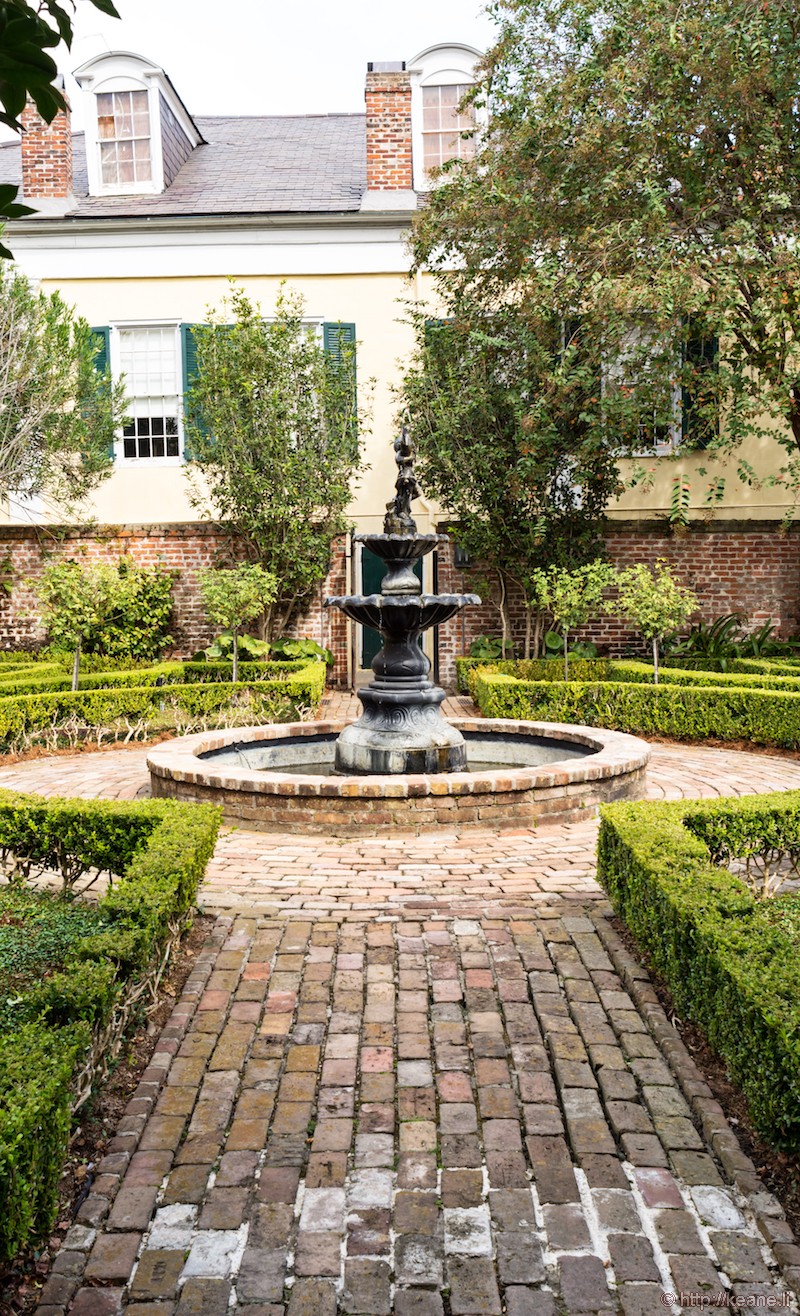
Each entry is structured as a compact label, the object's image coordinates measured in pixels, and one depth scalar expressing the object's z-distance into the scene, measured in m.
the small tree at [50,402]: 14.17
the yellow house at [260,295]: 16.30
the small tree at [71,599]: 11.65
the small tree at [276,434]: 14.79
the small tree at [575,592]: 13.34
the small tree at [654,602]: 12.20
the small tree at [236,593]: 13.04
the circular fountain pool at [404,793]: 6.79
